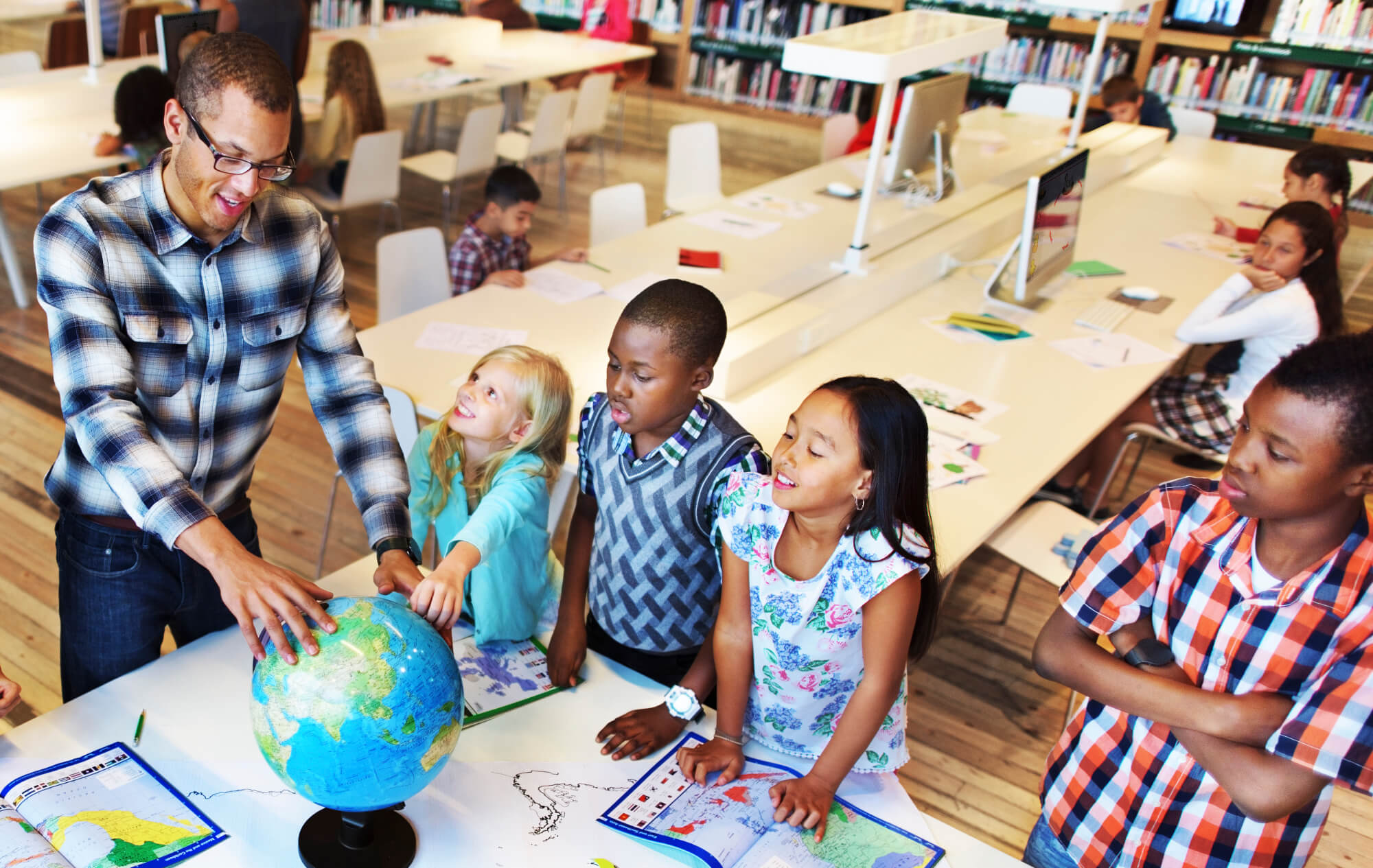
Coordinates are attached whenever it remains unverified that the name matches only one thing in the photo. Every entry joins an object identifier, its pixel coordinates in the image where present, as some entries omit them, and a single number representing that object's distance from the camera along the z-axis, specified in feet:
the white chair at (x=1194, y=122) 21.18
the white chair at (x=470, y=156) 18.04
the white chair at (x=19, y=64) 17.61
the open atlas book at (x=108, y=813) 4.54
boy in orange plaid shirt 4.22
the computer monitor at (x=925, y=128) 13.75
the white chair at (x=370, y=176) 16.24
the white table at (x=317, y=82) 14.55
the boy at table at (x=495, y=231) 12.10
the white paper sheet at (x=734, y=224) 13.87
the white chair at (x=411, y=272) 11.39
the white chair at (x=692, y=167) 16.85
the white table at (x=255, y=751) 4.88
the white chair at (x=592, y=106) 21.09
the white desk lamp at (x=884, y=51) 9.66
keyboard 11.98
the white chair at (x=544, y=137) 19.66
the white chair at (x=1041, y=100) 21.11
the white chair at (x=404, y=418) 8.80
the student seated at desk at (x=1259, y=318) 10.98
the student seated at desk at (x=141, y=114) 14.25
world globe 4.04
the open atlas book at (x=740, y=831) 4.98
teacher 4.68
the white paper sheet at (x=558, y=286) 11.51
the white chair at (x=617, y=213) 14.32
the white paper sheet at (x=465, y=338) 10.07
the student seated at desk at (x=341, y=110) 17.11
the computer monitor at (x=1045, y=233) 11.25
